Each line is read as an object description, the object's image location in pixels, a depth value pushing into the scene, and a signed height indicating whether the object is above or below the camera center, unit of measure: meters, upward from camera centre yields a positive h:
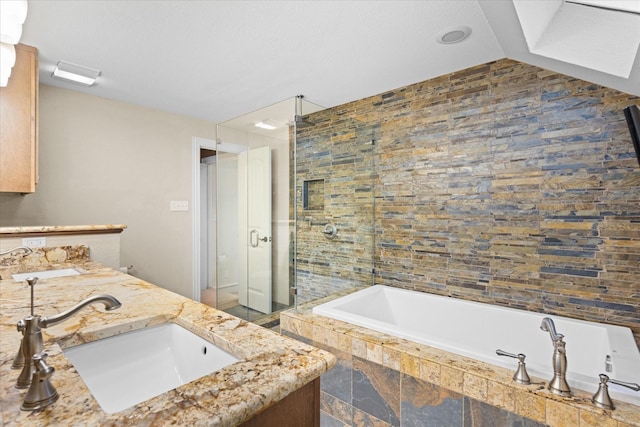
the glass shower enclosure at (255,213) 2.98 -0.02
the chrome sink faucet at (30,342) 0.64 -0.28
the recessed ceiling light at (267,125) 2.98 +0.84
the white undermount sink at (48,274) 1.84 -0.38
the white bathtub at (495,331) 1.42 -0.74
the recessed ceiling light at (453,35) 1.88 +1.09
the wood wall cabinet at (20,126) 2.04 +0.57
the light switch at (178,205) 3.52 +0.07
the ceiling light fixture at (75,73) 2.35 +1.09
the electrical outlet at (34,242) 2.22 -0.22
